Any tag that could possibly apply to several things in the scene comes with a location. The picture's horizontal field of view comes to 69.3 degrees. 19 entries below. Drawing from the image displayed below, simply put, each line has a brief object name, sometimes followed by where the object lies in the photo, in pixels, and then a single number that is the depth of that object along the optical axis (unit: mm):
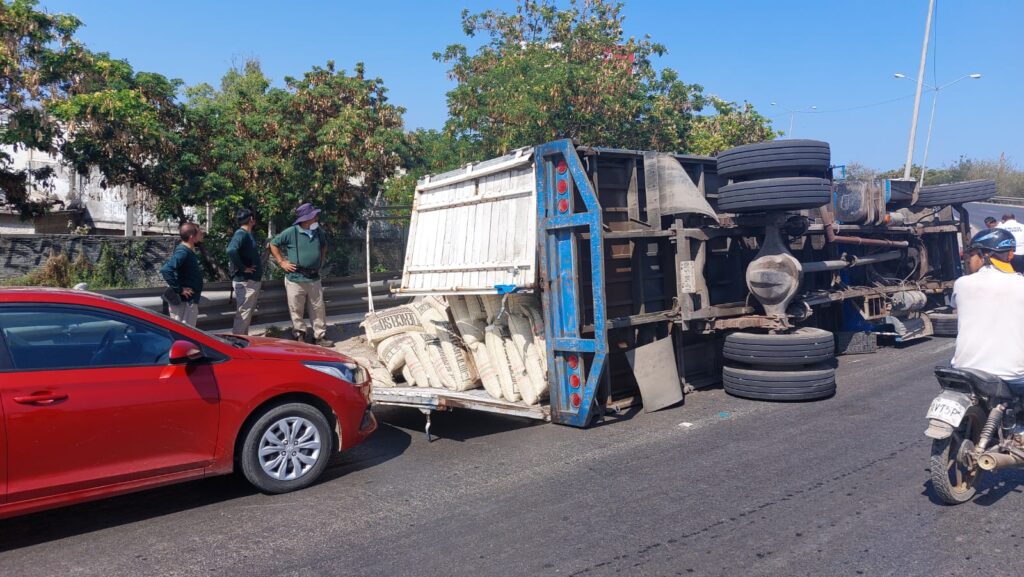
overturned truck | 6664
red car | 4402
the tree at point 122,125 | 10664
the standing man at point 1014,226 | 13762
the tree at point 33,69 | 10867
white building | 20936
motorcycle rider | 4555
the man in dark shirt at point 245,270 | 9531
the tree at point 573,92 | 16672
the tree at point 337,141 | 11555
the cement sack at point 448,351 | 7387
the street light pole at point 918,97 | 24656
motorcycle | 4449
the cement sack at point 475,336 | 7098
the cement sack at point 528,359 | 6883
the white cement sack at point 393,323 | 8023
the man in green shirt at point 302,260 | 9789
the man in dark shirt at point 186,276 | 8664
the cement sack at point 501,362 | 7016
